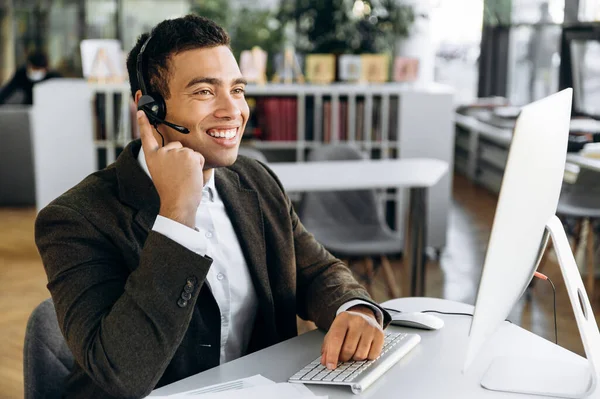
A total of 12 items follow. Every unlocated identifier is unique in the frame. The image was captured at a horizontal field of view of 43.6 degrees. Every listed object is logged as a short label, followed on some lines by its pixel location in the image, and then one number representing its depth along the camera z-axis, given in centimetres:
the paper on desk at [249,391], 123
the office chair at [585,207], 404
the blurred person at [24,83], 723
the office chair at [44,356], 147
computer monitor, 101
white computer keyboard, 128
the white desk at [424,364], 127
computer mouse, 156
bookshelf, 505
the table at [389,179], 340
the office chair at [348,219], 370
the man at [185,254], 126
